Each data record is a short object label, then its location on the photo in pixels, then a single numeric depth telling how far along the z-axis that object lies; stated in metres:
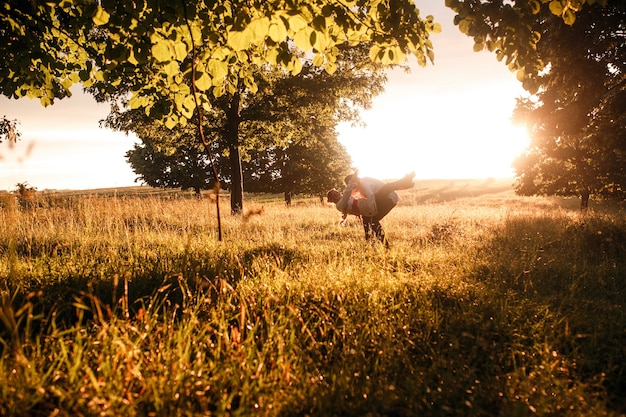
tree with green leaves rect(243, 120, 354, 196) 28.56
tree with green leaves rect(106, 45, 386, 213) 13.26
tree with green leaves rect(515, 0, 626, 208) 8.81
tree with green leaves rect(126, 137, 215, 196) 35.12
